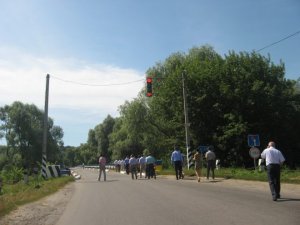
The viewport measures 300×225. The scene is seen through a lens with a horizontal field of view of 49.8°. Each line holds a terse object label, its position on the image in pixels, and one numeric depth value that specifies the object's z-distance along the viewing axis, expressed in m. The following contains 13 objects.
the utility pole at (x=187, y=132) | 22.94
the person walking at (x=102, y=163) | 21.16
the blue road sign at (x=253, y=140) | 17.46
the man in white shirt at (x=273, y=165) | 9.19
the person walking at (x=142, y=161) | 24.42
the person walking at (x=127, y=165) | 29.34
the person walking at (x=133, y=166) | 21.88
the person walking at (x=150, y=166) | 21.10
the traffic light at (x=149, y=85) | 18.69
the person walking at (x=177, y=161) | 18.66
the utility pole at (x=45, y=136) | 21.18
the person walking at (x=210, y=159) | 16.61
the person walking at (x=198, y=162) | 16.68
